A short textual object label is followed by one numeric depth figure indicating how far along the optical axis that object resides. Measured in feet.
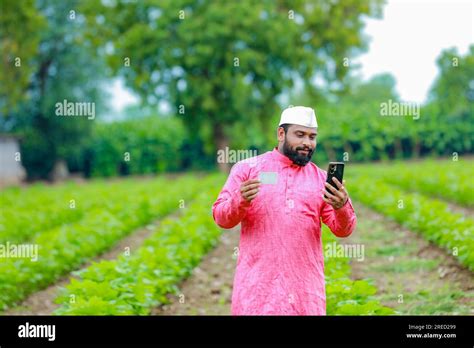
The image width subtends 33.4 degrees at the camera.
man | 15.25
